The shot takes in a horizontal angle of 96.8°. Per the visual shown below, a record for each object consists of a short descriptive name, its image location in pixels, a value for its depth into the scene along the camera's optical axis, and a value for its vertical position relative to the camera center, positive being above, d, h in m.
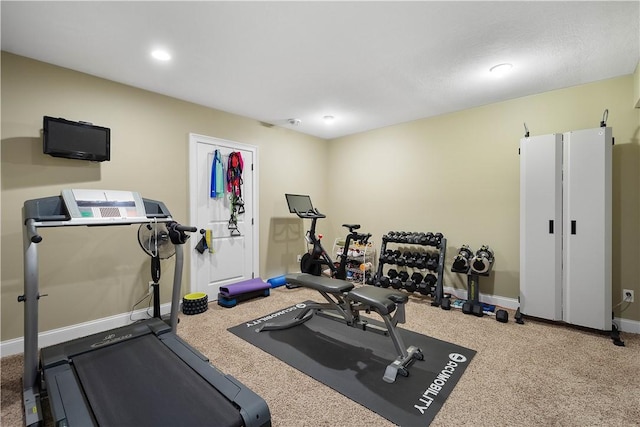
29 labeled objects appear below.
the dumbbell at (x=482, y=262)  3.46 -0.59
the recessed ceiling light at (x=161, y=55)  2.54 +1.46
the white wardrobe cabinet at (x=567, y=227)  2.83 -0.13
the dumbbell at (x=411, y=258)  4.09 -0.64
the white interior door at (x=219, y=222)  3.83 -0.13
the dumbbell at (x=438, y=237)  4.00 -0.32
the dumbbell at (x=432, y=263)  3.93 -0.68
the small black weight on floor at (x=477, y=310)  3.36 -1.14
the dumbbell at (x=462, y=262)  3.64 -0.61
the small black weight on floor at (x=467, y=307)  3.44 -1.13
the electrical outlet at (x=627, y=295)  2.95 -0.83
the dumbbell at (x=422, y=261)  4.01 -0.67
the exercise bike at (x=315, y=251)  4.36 -0.58
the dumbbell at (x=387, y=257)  4.28 -0.65
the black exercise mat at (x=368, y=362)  1.88 -1.24
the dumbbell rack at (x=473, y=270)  3.46 -0.71
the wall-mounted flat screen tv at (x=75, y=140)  2.62 +0.72
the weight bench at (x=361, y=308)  2.25 -0.88
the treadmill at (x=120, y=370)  1.49 -1.03
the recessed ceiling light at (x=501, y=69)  2.79 +1.47
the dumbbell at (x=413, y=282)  3.95 -0.96
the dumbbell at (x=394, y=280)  4.04 -0.95
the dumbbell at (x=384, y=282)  4.14 -0.99
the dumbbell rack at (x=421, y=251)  3.83 -0.57
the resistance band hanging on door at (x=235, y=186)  4.16 +0.41
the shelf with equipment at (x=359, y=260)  4.79 -0.80
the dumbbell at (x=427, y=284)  3.85 -0.97
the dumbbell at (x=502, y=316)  3.17 -1.14
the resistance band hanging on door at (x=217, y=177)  3.96 +0.52
